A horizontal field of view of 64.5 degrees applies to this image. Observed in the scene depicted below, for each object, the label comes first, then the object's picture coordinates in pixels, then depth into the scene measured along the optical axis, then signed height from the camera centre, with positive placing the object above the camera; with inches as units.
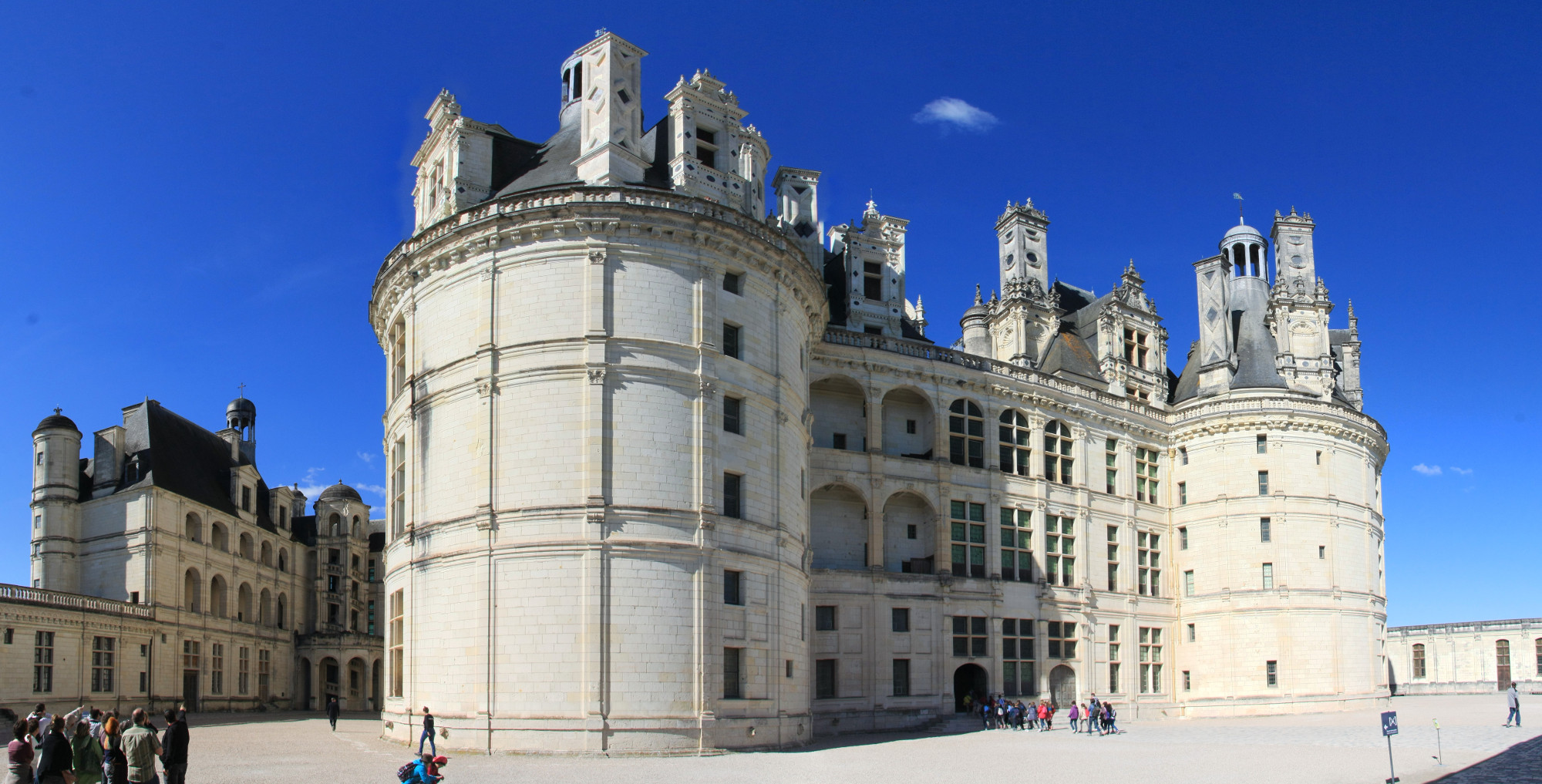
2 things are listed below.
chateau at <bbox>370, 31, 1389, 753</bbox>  1099.9 +79.1
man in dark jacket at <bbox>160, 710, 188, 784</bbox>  611.5 -103.5
